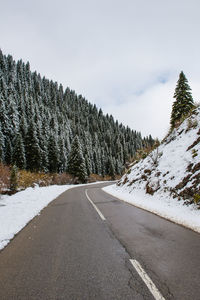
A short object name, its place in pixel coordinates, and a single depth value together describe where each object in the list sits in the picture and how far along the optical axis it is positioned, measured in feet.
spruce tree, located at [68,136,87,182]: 143.64
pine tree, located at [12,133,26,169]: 134.82
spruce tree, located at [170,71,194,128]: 96.73
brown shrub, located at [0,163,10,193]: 51.93
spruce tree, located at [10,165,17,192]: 56.44
